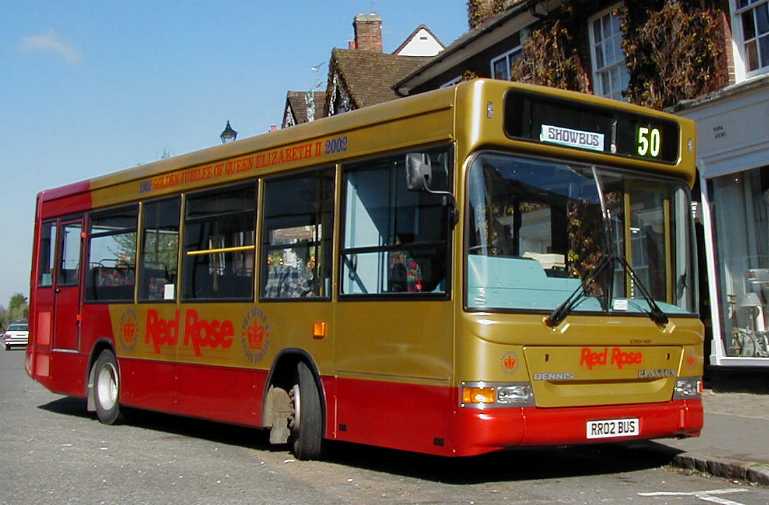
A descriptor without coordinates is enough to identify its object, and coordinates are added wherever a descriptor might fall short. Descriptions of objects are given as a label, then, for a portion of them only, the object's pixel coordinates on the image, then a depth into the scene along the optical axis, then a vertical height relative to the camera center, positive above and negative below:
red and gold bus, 7.49 +0.70
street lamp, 19.60 +4.56
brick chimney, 38.59 +12.76
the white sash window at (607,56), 16.88 +5.28
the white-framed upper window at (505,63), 20.30 +6.22
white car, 52.25 +1.46
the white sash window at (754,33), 13.84 +4.60
